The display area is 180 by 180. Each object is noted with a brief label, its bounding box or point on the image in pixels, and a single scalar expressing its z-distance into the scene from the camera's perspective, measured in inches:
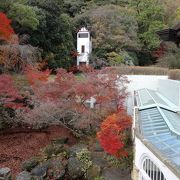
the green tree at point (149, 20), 1226.0
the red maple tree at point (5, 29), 830.1
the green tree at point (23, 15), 951.8
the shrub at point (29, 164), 556.4
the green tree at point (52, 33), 1124.5
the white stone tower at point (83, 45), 1294.3
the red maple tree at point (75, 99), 645.3
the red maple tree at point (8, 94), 689.0
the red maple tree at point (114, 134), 489.7
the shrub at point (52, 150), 585.3
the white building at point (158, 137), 253.6
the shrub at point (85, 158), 544.4
